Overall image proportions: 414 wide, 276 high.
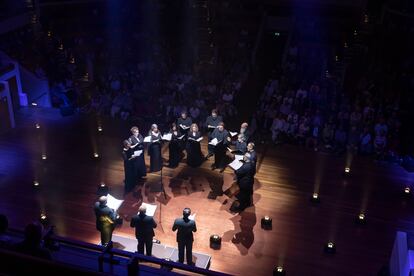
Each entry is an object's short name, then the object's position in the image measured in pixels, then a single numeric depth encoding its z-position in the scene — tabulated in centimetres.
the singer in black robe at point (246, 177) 1035
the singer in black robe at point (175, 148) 1218
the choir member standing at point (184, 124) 1278
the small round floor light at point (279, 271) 852
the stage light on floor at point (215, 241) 951
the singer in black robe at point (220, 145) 1232
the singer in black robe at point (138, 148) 1139
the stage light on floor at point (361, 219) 1027
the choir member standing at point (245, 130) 1209
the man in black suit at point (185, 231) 829
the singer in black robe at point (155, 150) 1180
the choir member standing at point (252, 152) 1064
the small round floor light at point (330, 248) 934
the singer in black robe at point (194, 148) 1234
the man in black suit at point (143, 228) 834
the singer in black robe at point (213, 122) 1283
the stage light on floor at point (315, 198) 1106
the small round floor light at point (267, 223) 1016
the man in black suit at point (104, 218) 852
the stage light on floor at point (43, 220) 1016
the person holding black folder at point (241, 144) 1179
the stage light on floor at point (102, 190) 1110
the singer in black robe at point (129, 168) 1103
